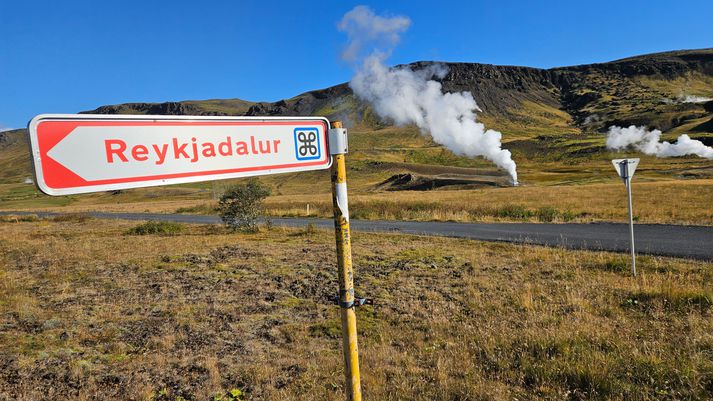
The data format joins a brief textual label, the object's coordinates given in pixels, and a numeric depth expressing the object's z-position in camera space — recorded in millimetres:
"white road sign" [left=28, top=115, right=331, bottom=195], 1655
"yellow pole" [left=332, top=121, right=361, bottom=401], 2320
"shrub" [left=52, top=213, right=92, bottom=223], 29984
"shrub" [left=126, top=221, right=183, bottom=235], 20297
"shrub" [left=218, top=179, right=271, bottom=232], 20141
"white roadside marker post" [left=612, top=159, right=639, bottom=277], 9023
